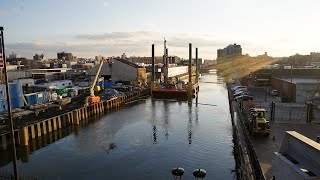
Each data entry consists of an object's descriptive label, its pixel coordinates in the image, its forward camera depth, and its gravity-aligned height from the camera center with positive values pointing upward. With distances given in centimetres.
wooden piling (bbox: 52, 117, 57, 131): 3641 -769
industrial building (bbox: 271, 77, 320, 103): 3910 -446
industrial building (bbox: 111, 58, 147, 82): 8875 -278
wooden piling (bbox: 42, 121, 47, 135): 3426 -786
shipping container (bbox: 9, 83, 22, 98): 4117 -377
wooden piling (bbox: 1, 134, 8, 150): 2812 -792
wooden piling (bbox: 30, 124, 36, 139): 3194 -764
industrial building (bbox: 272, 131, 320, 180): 854 -337
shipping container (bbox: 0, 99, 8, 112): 3950 -583
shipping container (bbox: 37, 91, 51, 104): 4815 -583
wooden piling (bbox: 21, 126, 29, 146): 2970 -758
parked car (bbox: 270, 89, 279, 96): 5122 -577
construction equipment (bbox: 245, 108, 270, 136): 2345 -529
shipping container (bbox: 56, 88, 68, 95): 5806 -565
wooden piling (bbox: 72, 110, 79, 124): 4085 -796
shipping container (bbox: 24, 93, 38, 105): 4551 -563
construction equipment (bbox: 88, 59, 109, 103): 5162 -646
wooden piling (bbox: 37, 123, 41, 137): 3319 -780
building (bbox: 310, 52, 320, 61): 18159 +323
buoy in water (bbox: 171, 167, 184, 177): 1649 -649
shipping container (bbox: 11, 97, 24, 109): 4139 -573
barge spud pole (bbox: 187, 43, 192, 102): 6872 -635
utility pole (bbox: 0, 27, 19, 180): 1185 -209
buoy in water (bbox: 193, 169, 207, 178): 1647 -662
